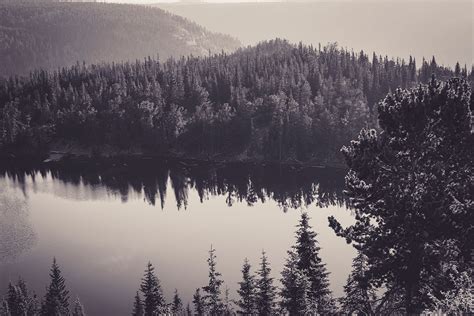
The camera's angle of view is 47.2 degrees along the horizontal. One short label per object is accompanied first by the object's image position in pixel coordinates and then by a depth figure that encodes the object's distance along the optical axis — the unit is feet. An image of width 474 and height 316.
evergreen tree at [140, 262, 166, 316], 153.28
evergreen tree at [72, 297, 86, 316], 191.93
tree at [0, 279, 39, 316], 189.02
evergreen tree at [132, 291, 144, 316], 182.91
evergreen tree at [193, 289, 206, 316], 181.78
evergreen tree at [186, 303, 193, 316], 187.16
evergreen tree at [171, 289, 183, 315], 186.91
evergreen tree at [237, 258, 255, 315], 137.90
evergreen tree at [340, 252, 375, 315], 118.11
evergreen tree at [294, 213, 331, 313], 126.31
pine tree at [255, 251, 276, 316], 133.69
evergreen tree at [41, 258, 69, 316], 182.70
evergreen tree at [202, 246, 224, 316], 142.20
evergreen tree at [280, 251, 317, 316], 126.62
